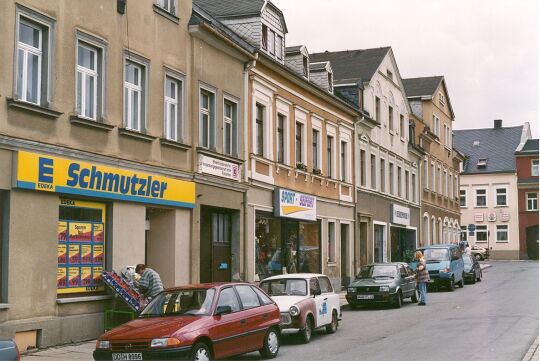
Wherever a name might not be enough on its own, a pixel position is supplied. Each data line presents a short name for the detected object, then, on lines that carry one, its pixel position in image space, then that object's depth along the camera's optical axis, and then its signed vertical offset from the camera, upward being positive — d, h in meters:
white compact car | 16.92 -1.31
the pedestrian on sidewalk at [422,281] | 26.72 -1.30
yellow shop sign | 15.40 +1.37
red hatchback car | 12.09 -1.38
